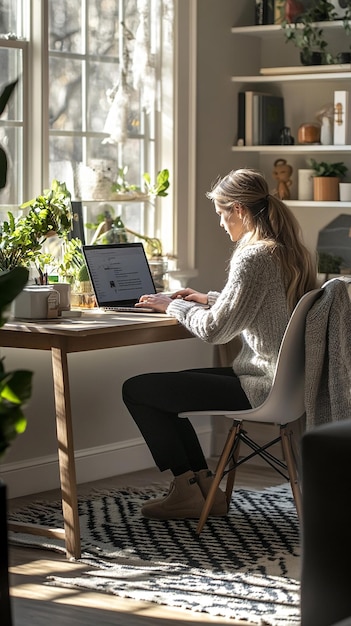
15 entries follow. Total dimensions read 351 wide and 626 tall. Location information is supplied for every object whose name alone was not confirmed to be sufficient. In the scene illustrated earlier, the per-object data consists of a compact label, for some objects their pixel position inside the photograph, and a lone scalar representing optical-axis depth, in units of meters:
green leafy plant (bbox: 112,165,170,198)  5.04
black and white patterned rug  3.39
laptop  4.35
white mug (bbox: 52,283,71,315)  4.11
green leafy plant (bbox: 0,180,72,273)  4.09
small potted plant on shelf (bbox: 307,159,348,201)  5.26
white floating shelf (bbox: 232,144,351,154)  5.19
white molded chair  3.76
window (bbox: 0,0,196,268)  4.55
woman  3.90
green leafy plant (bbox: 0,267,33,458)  2.13
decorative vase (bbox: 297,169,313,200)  5.35
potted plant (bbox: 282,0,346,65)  5.17
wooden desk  3.80
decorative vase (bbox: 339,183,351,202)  5.21
